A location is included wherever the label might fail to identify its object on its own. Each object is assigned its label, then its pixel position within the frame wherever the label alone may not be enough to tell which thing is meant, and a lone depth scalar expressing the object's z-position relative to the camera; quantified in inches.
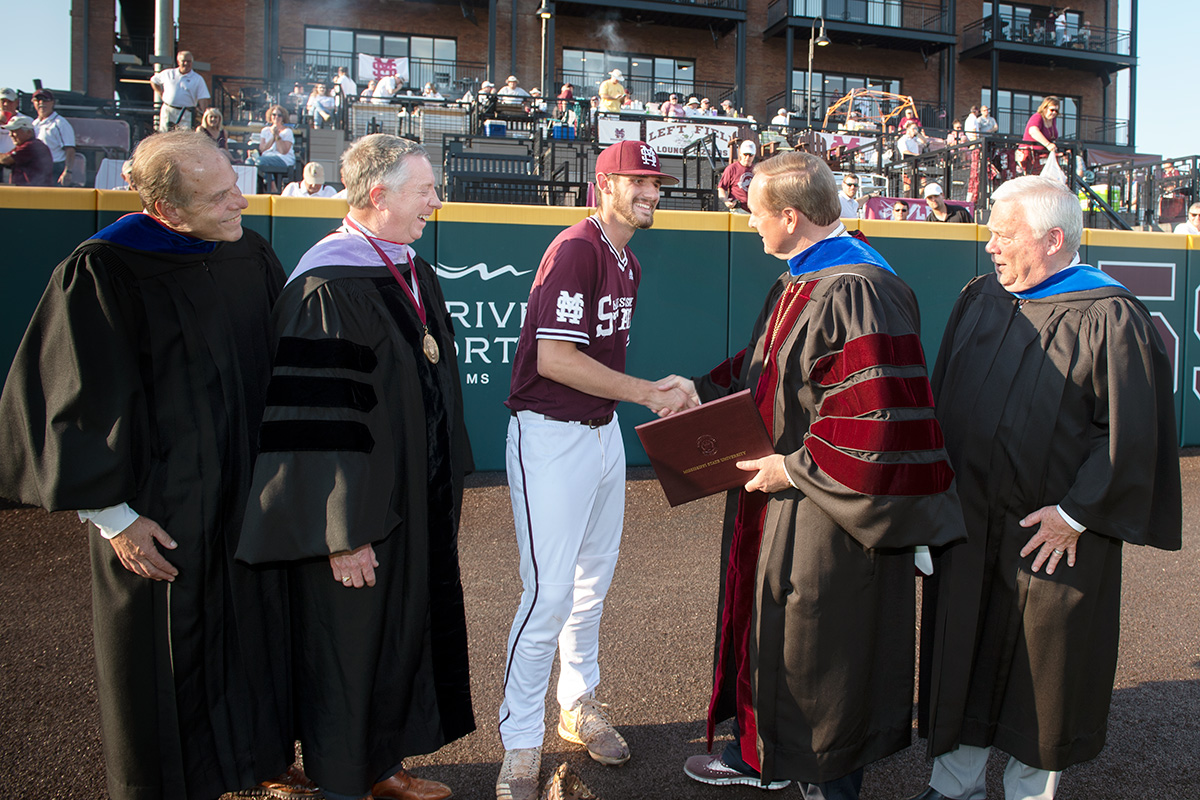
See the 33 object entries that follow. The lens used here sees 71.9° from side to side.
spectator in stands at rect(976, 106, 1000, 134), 908.6
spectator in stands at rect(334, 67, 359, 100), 684.1
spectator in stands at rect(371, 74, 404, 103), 683.4
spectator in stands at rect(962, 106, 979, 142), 863.2
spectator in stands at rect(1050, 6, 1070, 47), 1194.6
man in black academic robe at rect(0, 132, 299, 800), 93.4
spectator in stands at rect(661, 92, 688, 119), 700.5
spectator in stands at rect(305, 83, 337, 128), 611.8
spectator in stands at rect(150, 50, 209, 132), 488.4
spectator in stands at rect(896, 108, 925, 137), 716.7
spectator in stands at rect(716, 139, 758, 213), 399.2
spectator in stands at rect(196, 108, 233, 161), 429.7
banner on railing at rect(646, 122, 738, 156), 579.8
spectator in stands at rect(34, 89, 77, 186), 427.2
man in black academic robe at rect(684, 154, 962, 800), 97.9
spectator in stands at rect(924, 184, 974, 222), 430.3
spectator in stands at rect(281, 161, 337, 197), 366.6
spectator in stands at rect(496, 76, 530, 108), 599.3
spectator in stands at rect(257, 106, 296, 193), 469.4
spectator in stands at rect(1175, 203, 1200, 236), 432.1
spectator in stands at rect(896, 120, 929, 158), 666.8
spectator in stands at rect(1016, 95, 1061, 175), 447.8
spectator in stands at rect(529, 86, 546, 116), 586.2
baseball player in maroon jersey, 118.8
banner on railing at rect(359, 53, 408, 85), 911.7
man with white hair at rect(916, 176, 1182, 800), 102.8
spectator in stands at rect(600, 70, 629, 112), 652.7
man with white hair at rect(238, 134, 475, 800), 96.7
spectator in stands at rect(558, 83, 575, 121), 629.2
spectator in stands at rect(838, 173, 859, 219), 402.1
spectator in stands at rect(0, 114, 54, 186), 383.2
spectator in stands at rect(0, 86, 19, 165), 425.1
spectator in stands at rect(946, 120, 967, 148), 803.1
